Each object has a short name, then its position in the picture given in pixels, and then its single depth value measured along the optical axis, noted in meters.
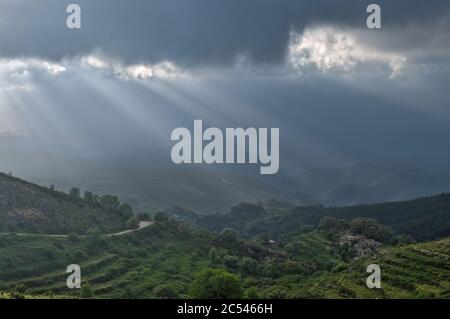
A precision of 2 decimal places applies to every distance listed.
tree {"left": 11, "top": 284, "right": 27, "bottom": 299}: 111.81
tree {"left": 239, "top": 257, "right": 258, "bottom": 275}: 169.29
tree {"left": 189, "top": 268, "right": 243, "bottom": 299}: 80.06
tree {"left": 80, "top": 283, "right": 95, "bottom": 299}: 103.12
